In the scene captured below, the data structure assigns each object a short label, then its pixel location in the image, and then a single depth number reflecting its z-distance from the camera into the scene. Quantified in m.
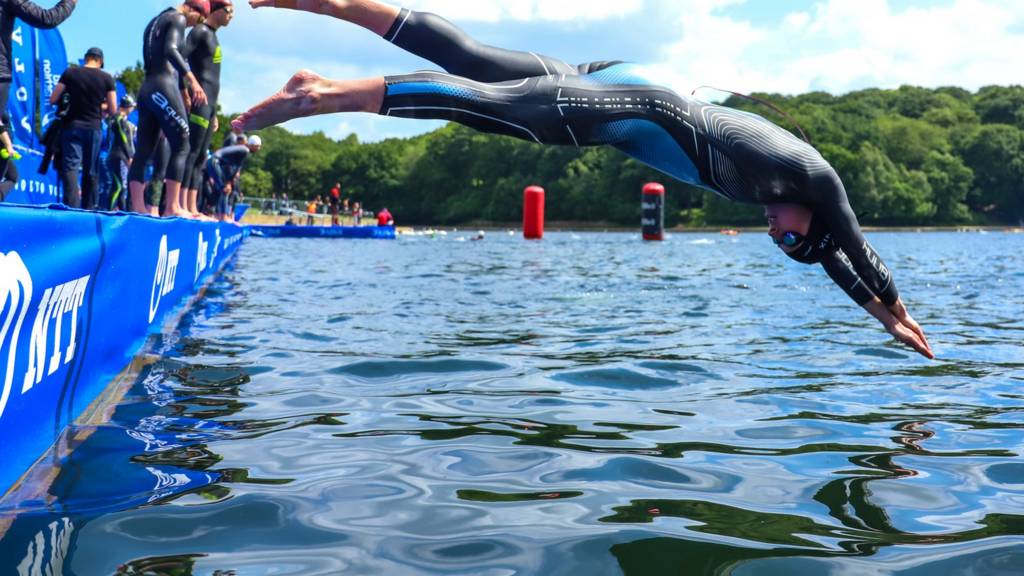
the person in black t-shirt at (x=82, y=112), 7.30
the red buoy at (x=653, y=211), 37.34
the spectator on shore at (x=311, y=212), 43.94
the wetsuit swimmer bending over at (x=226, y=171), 12.83
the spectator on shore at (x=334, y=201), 35.38
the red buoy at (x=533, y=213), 41.34
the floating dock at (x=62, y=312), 2.18
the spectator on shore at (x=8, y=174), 6.89
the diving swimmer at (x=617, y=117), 3.47
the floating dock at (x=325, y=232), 31.30
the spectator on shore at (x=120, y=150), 8.74
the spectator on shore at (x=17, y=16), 5.44
